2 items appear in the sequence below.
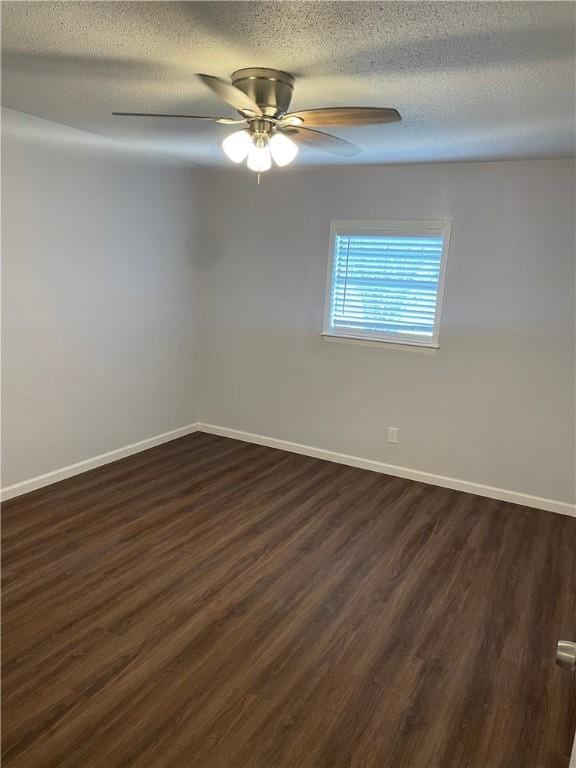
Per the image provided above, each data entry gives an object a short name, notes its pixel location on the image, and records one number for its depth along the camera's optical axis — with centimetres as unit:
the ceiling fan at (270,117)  213
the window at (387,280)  412
